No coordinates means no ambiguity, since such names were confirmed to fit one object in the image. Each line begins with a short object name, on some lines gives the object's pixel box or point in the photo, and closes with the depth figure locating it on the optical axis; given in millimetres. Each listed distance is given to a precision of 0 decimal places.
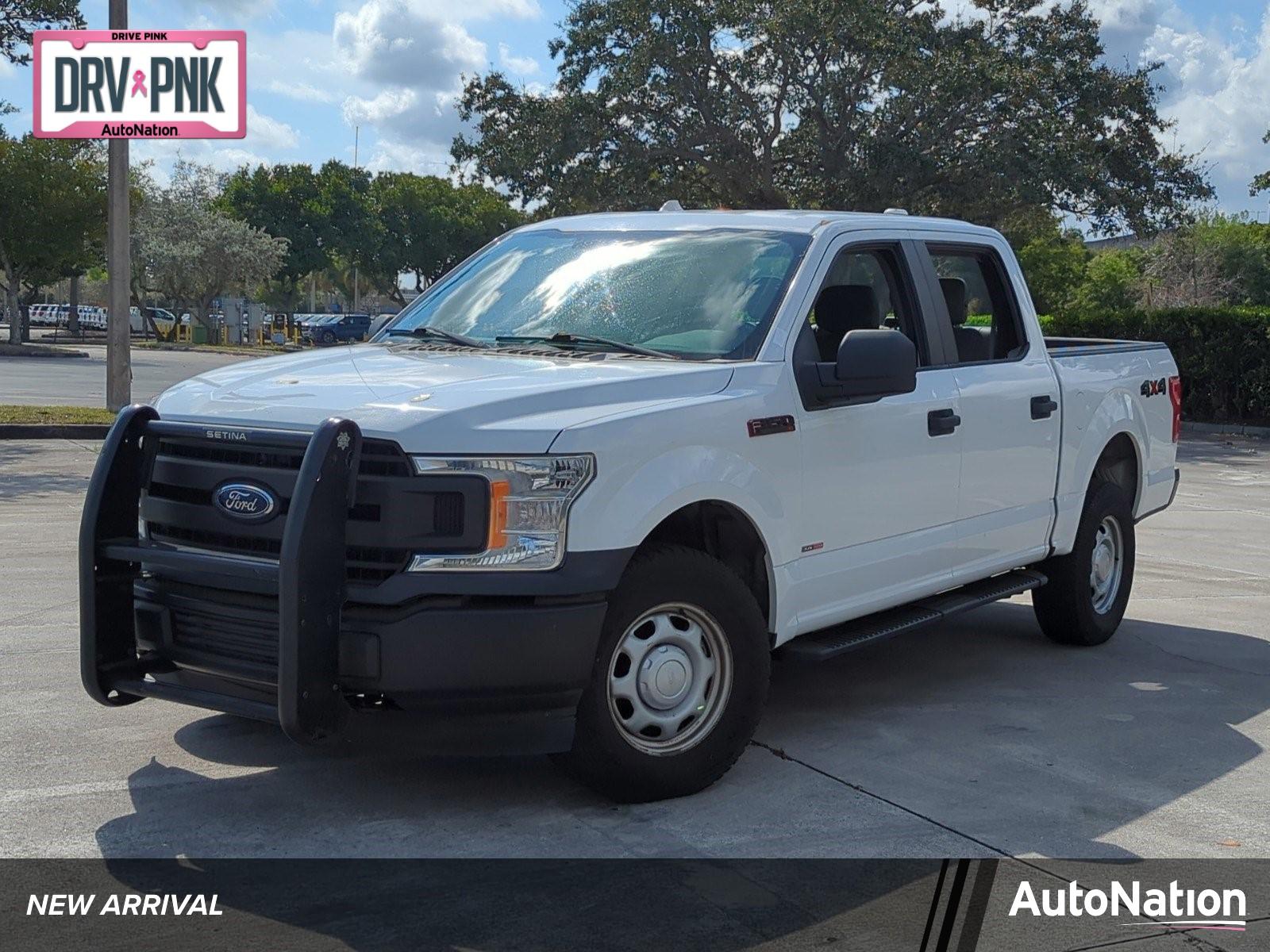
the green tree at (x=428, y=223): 82062
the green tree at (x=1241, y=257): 46812
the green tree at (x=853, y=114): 28594
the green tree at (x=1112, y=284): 47812
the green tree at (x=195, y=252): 59281
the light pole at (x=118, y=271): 18750
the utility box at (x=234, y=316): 56938
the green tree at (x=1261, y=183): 34781
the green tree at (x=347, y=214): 75750
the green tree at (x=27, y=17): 20062
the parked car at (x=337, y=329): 61781
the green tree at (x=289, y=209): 73438
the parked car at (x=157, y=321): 63562
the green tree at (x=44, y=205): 42500
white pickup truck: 4367
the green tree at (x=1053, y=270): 53875
